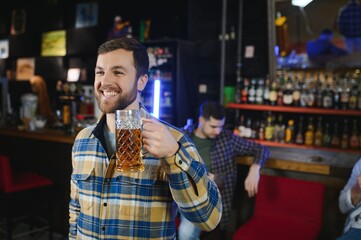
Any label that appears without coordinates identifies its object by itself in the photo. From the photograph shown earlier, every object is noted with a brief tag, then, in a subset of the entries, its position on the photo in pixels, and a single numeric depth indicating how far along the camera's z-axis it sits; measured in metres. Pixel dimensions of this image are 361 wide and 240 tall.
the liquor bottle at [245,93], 4.73
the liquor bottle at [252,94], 4.68
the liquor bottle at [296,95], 4.38
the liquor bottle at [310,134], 4.26
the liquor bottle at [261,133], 4.59
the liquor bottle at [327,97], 4.23
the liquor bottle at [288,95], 4.42
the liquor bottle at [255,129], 4.65
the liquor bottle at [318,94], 4.30
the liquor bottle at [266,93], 4.57
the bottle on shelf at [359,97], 4.06
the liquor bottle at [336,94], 4.23
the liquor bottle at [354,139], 4.05
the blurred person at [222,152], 2.54
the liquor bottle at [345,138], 4.10
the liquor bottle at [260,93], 4.64
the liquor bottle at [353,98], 4.12
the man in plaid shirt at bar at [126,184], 1.15
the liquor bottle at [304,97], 4.34
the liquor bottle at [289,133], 4.41
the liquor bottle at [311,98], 4.30
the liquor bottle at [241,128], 4.68
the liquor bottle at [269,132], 4.52
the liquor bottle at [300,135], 4.33
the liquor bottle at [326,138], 4.25
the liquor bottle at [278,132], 4.46
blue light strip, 2.22
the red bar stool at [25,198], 2.96
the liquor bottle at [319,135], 4.24
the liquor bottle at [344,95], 4.14
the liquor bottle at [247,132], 4.64
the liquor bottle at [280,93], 4.48
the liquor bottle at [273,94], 4.49
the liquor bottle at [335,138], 4.15
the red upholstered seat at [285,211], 2.18
